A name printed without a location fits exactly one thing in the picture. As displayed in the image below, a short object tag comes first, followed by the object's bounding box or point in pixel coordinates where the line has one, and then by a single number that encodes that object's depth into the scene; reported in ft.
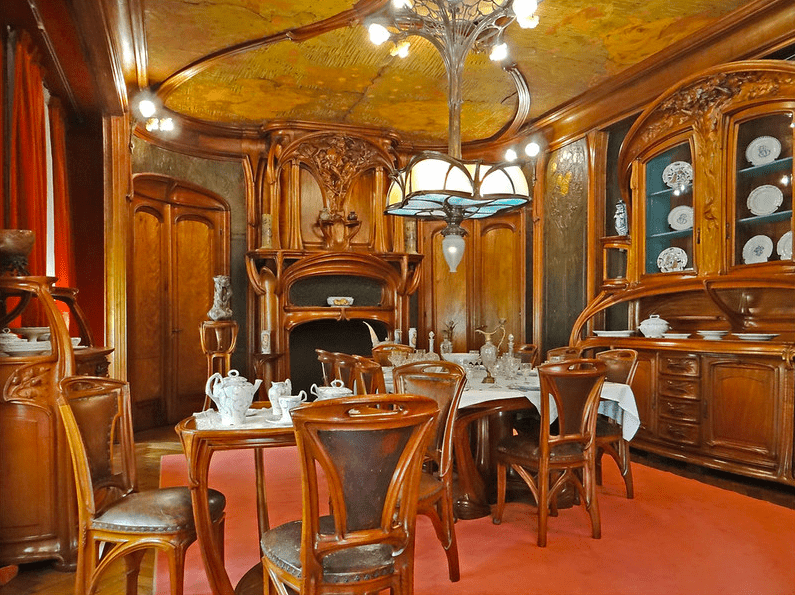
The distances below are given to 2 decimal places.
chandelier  10.10
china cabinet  12.72
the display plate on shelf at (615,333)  16.75
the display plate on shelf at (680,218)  15.61
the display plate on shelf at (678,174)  15.52
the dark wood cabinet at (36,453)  8.51
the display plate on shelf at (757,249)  13.67
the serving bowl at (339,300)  22.74
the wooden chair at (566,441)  9.37
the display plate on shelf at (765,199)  13.47
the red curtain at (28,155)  10.98
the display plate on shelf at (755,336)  13.26
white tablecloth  10.16
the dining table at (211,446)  6.59
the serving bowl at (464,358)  12.95
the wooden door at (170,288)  19.42
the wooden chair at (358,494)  5.30
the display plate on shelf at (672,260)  15.74
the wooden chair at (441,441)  7.94
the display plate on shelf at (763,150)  13.33
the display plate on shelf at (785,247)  13.18
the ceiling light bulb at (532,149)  20.67
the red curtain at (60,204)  14.23
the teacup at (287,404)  7.45
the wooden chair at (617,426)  10.99
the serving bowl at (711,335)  14.39
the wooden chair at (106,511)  6.43
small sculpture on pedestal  20.43
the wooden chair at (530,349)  16.09
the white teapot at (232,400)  7.19
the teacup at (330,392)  8.13
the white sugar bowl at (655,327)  15.78
